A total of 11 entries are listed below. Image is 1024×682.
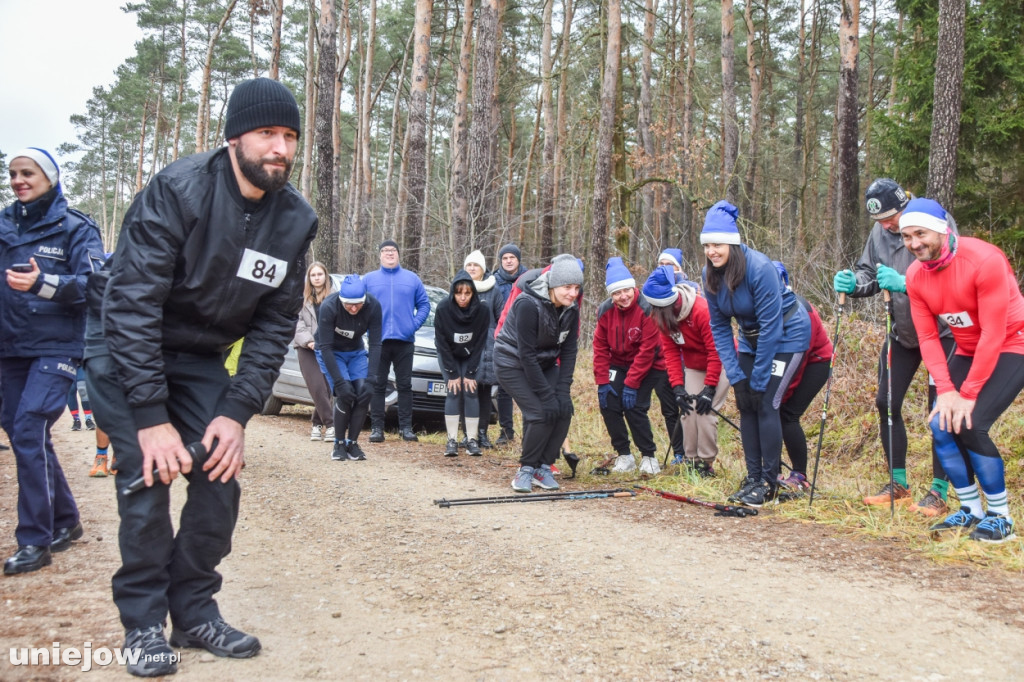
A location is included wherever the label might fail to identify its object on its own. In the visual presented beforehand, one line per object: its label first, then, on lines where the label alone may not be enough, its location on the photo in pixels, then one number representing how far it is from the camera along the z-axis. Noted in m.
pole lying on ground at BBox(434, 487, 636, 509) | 6.39
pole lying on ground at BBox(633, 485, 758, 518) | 6.02
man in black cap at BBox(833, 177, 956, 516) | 5.94
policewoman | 4.64
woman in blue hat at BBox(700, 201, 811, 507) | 6.08
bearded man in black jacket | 3.16
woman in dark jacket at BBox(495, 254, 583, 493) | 6.79
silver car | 10.66
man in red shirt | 4.95
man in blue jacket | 9.98
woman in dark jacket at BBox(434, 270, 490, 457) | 9.34
